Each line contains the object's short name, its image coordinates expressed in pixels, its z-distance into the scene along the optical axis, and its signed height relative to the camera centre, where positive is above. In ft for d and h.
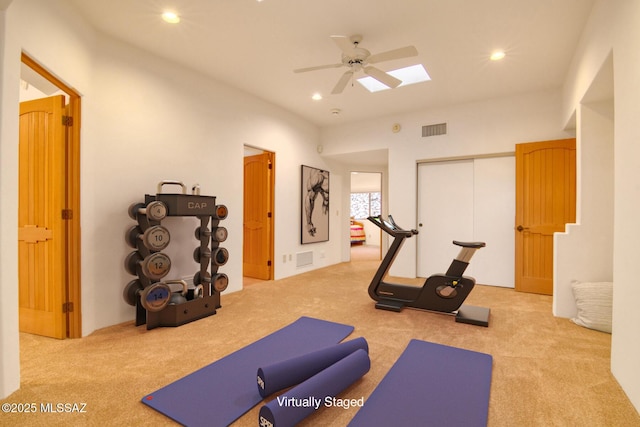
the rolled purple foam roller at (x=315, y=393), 4.90 -3.25
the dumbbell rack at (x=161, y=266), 9.78 -1.85
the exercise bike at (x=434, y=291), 10.91 -3.08
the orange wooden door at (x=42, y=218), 9.10 -0.22
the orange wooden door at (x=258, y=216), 17.52 -0.32
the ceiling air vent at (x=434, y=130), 17.46 +4.69
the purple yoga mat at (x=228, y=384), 5.63 -3.75
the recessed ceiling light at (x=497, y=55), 11.60 +6.01
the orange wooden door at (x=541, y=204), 14.20 +0.31
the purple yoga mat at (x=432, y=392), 5.45 -3.75
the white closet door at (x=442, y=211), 17.39 -0.03
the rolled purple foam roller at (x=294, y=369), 5.93 -3.23
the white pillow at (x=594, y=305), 9.82 -3.10
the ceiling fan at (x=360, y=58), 9.03 +4.92
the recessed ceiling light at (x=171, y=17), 9.43 +6.08
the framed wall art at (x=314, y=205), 19.54 +0.39
